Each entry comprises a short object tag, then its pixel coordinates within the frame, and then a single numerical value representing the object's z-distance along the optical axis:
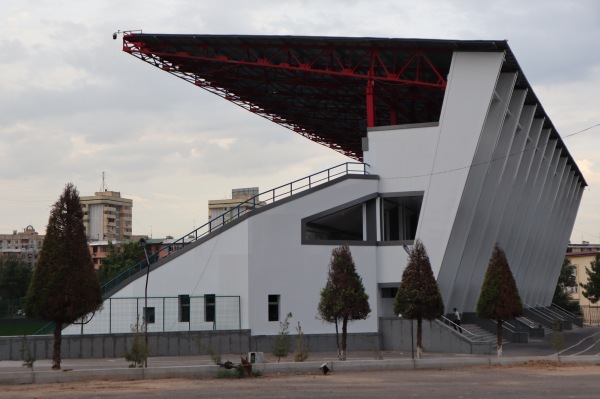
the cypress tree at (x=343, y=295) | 29.92
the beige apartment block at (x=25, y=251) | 172.56
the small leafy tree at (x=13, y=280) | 89.62
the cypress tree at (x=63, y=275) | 27.16
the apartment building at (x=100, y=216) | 190.88
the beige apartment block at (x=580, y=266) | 108.25
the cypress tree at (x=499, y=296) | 31.12
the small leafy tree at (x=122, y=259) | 81.53
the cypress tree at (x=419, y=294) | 30.52
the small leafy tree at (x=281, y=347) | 28.23
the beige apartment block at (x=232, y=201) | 144.90
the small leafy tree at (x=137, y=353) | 26.33
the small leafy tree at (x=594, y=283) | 78.25
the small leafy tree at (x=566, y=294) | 81.41
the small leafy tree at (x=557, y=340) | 30.43
